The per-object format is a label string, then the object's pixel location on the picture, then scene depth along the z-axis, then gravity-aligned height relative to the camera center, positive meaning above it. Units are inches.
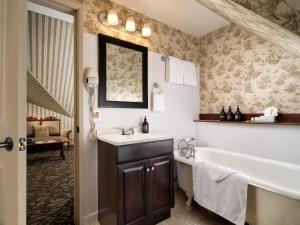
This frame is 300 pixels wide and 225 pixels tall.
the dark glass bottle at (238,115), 102.7 -1.6
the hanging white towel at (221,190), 64.5 -31.5
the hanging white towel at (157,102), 98.3 +6.2
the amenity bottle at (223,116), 109.5 -2.2
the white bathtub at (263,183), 55.9 -29.1
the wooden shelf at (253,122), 81.6 -3.9
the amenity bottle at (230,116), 106.5 -2.2
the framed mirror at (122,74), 81.1 +19.7
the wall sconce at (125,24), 80.5 +43.9
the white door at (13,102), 34.6 +2.3
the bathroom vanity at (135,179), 62.9 -25.8
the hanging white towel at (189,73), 114.8 +26.6
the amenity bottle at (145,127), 91.8 -7.4
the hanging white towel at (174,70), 106.4 +26.2
